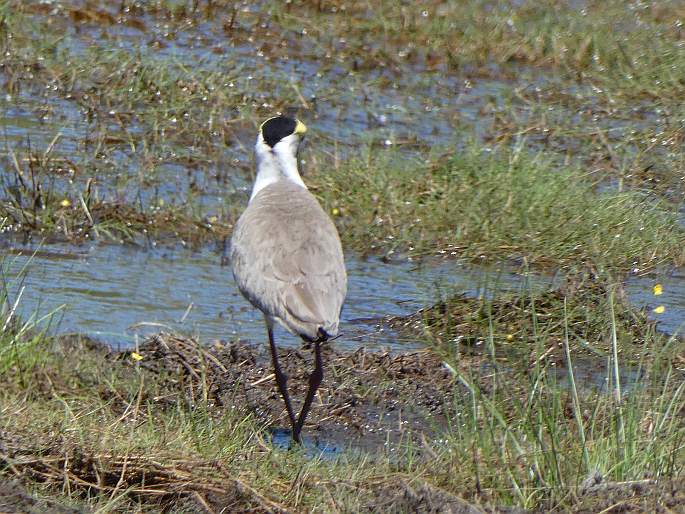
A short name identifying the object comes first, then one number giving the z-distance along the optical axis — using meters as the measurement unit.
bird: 10.68
